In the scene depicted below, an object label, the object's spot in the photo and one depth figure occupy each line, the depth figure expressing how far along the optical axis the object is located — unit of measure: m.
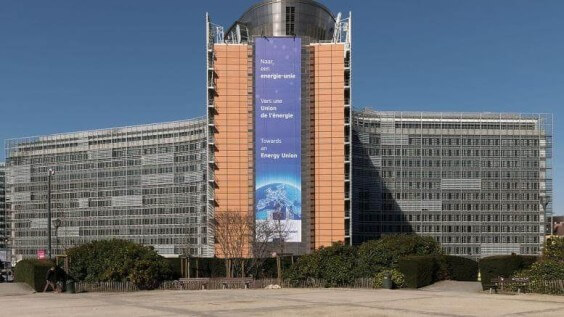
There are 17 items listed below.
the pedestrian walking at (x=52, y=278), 33.50
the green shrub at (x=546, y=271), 31.84
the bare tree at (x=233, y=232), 73.94
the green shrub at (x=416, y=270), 37.47
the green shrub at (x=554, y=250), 33.50
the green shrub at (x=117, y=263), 36.34
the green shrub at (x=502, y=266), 36.00
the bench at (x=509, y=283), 32.44
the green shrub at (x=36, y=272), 34.97
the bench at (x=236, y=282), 39.44
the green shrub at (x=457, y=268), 41.53
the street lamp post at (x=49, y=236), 42.88
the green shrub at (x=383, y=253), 39.25
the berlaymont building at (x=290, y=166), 97.94
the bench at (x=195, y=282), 37.97
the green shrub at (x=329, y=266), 39.25
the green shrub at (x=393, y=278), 37.62
